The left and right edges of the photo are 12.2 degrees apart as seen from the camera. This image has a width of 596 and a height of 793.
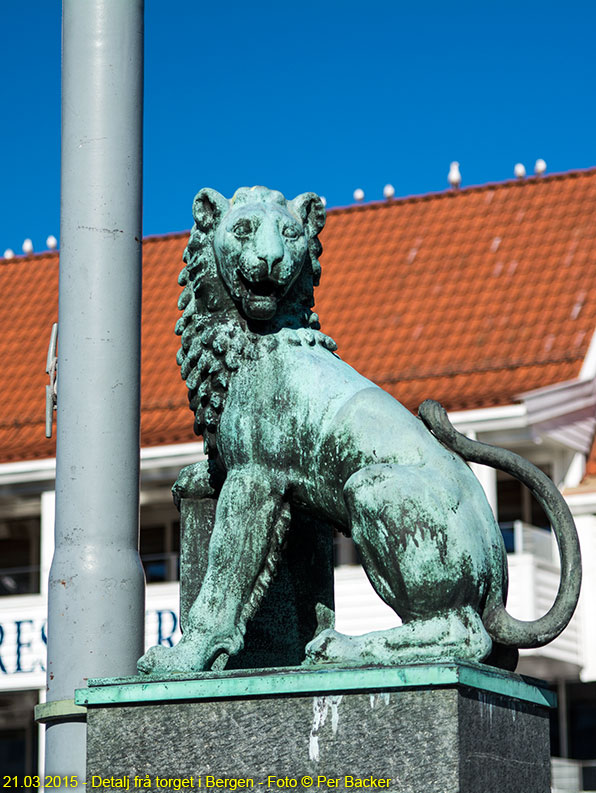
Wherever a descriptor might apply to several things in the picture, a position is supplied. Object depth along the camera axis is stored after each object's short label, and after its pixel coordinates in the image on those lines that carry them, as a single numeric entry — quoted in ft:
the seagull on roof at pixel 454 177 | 130.64
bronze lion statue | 25.64
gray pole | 30.33
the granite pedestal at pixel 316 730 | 23.97
